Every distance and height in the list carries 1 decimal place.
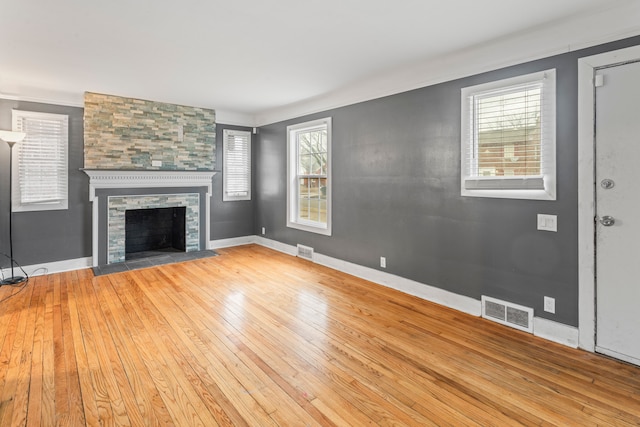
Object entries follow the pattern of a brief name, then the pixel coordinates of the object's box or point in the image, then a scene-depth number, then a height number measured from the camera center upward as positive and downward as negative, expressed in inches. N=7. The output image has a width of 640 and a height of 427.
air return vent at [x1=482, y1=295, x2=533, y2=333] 113.5 -38.1
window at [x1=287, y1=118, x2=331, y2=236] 197.9 +20.2
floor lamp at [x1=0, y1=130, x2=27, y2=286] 153.3 +19.4
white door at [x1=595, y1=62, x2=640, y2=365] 92.3 -1.3
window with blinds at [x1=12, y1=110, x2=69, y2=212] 171.8 +24.5
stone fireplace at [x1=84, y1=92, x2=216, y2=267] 191.3 +27.8
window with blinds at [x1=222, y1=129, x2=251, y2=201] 247.3 +32.7
